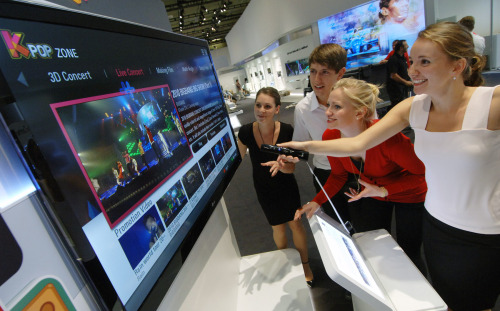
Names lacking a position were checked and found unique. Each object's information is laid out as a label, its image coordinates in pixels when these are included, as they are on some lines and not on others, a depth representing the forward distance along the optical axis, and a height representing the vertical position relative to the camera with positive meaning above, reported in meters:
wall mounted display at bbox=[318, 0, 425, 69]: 6.28 +0.53
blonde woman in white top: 1.00 -0.52
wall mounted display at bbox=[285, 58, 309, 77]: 10.11 +0.08
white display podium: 0.84 -0.90
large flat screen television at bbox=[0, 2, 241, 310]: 0.46 -0.04
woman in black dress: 1.82 -0.64
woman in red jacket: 1.38 -0.66
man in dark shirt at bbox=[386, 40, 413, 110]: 4.63 -0.59
